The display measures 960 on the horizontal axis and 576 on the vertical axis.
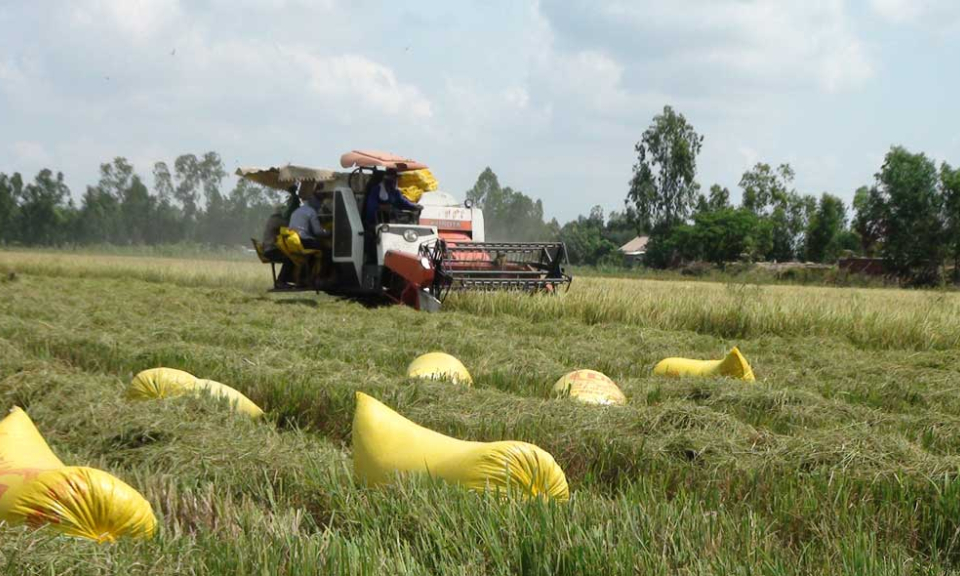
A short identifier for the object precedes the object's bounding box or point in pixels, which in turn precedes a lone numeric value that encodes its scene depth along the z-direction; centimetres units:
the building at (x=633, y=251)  7864
